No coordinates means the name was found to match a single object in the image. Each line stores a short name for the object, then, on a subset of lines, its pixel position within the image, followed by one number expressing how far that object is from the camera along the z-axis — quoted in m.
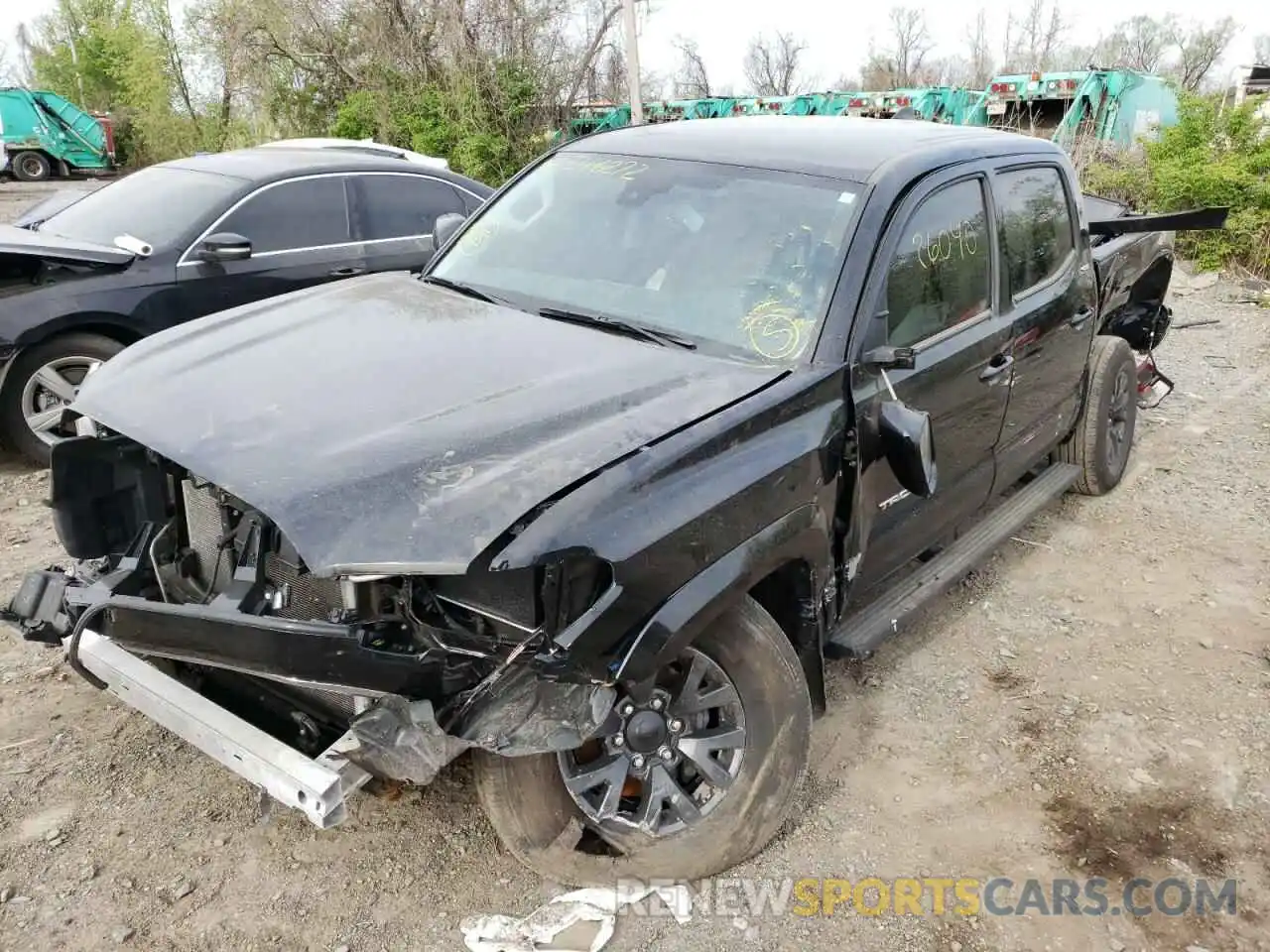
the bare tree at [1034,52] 39.84
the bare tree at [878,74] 37.06
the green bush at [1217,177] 11.52
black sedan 5.20
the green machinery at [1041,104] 14.89
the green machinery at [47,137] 23.81
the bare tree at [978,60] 40.54
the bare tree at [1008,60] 40.16
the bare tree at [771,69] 36.75
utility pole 15.56
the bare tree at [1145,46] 41.22
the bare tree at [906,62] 39.62
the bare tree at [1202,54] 37.22
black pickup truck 2.20
